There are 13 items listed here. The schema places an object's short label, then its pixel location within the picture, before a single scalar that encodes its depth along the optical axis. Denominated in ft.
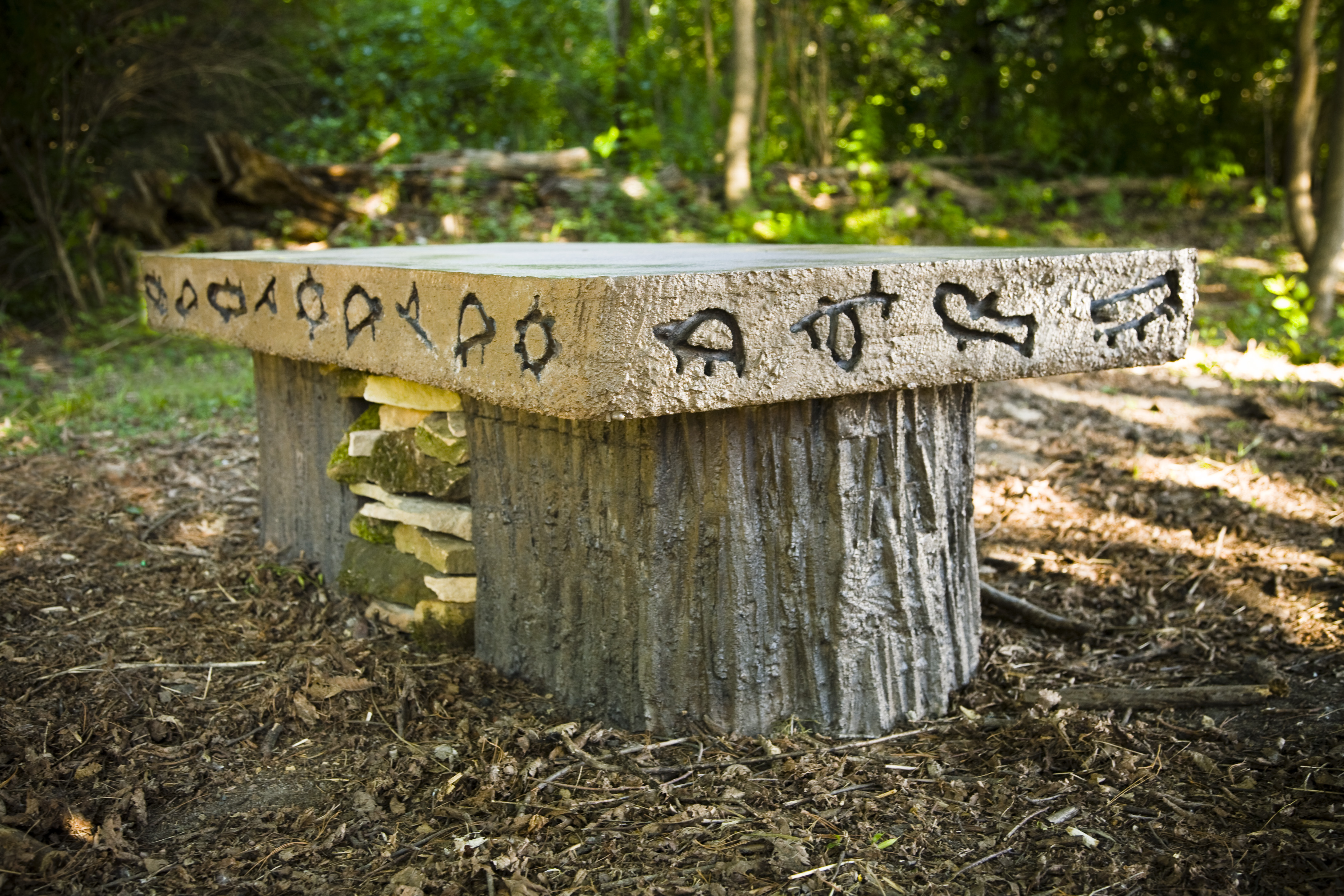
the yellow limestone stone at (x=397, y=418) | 8.15
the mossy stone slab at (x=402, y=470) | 7.86
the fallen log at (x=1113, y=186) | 31.40
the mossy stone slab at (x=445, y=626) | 7.92
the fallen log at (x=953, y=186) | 29.48
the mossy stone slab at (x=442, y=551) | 7.84
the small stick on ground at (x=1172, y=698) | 6.96
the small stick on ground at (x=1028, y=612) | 8.39
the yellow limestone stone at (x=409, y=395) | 7.75
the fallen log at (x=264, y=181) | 23.43
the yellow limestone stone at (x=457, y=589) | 7.88
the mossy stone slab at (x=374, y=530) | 8.59
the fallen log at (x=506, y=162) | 27.30
